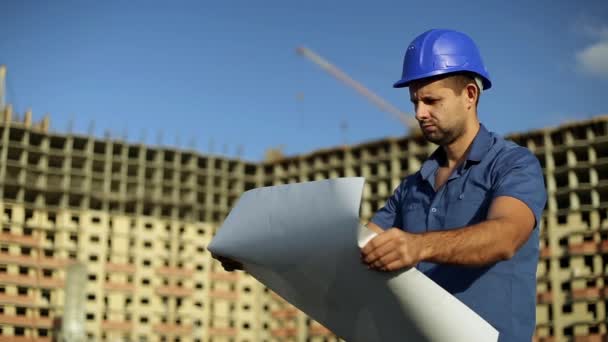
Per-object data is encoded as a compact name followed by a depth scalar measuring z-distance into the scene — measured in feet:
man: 8.59
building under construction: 167.22
